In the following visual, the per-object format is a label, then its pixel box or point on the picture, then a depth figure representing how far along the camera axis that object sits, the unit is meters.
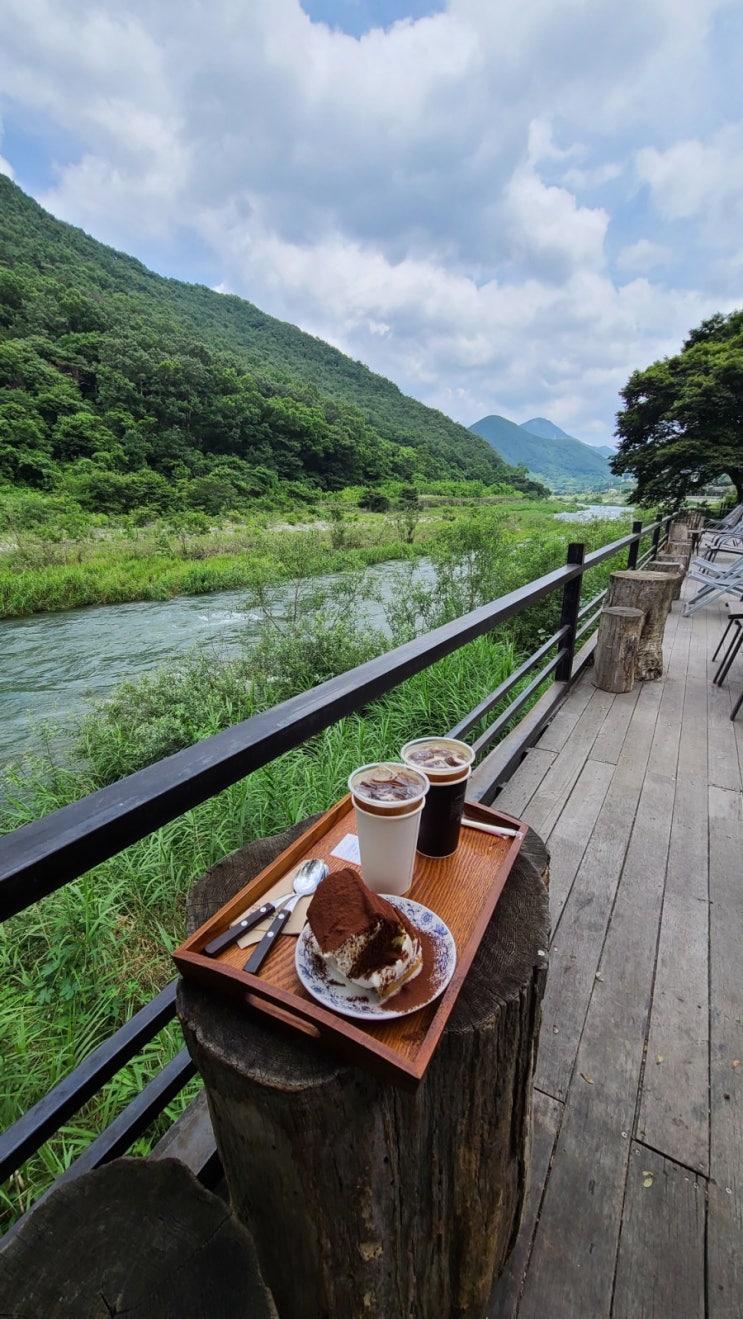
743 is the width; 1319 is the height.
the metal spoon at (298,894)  0.58
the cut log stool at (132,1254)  0.46
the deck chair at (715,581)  4.16
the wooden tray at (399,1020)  0.49
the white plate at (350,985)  0.52
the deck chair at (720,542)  6.35
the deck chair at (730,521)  8.37
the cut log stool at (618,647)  3.02
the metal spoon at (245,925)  0.59
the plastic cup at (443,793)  0.76
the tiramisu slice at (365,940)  0.53
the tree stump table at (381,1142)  0.54
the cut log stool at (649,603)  3.27
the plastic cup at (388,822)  0.65
